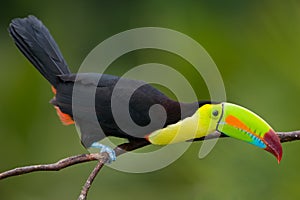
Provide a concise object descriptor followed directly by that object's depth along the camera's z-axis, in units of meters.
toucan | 4.58
